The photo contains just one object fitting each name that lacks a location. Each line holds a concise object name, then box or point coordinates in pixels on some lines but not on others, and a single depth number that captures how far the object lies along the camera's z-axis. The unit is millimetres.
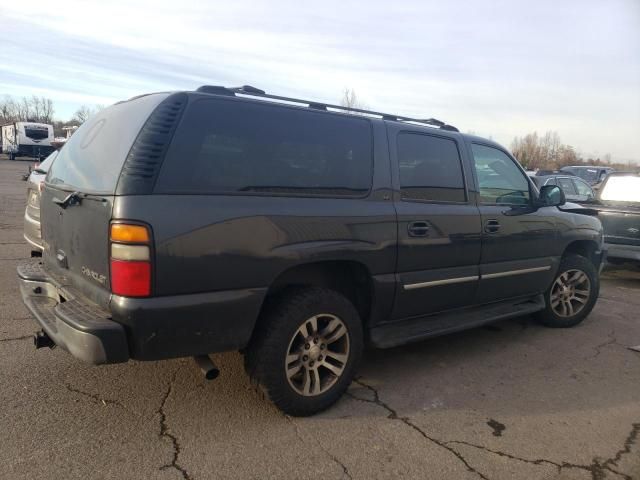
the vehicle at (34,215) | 4906
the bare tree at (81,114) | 88331
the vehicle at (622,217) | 7434
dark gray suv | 2623
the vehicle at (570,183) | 10888
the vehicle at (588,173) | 19781
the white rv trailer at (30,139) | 38000
